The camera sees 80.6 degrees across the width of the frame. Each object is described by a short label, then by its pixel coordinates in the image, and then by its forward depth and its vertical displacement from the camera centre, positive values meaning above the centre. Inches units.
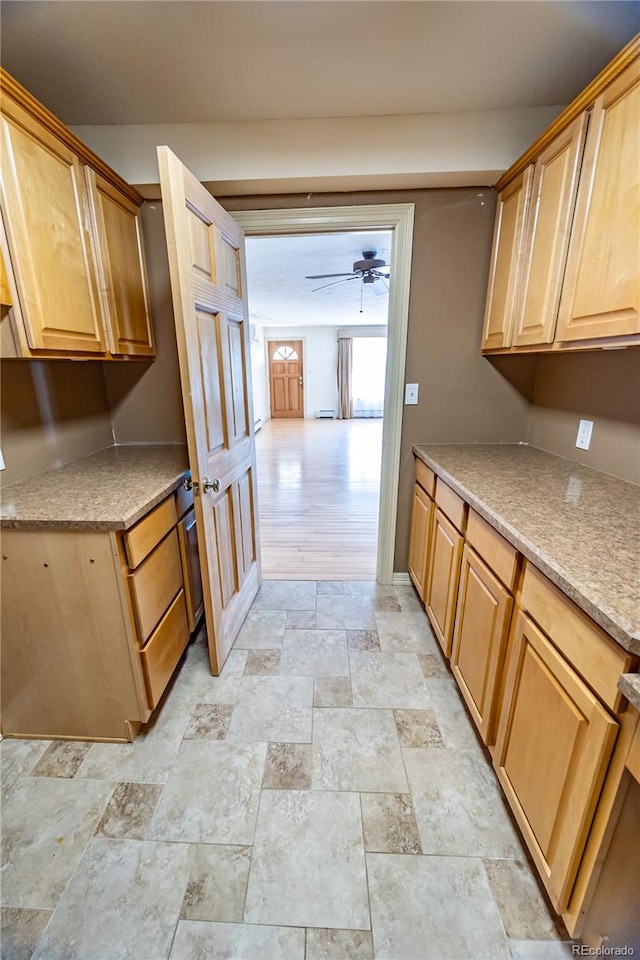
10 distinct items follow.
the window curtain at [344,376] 369.1 -3.6
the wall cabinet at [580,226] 41.6 +18.8
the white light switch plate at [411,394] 83.4 -4.6
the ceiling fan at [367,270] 143.9 +39.7
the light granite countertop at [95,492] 45.6 -16.6
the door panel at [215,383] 50.4 -1.8
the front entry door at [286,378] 378.9 -5.6
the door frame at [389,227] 73.8 +27.6
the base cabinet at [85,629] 47.4 -33.6
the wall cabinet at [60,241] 45.1 +18.0
